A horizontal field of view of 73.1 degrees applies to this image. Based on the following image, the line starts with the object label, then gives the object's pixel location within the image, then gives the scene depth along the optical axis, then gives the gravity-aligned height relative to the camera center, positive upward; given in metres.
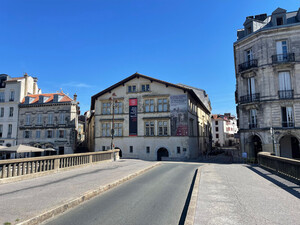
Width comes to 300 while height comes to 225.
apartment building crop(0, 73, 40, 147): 37.62 +6.01
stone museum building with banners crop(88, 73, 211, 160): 29.47 +2.48
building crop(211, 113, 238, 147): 76.88 +1.49
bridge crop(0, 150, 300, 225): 5.39 -2.19
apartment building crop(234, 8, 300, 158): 23.02 +5.75
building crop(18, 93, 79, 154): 35.88 +2.52
